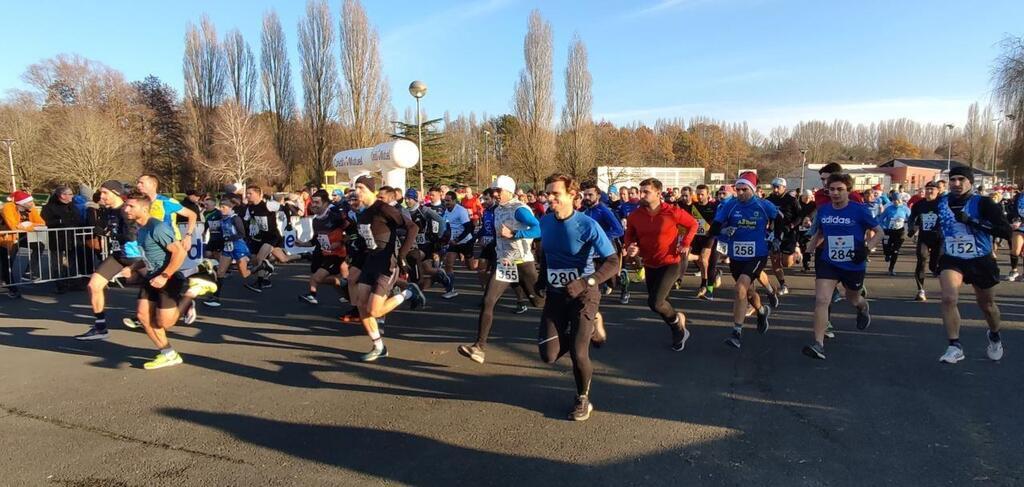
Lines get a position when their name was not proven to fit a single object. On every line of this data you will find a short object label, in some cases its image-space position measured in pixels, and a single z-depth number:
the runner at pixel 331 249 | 7.70
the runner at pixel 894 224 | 11.56
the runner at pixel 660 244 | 5.85
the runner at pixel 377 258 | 5.61
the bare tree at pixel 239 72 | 45.00
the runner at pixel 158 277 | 5.42
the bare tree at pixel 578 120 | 38.94
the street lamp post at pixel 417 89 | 16.38
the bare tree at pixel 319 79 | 40.34
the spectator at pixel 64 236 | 10.51
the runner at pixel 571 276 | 4.14
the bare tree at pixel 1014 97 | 24.23
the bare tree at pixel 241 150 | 38.12
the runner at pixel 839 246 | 5.53
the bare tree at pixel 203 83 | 44.06
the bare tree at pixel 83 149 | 31.42
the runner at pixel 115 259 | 5.99
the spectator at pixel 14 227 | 9.73
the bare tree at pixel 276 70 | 44.56
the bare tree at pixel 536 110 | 38.75
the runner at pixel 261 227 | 9.61
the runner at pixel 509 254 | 5.59
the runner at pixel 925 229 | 8.87
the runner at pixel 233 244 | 9.63
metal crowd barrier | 9.85
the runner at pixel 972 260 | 5.35
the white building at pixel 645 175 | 41.56
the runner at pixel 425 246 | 8.38
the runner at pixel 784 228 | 9.50
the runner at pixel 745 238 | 6.12
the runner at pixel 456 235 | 9.47
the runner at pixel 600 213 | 7.62
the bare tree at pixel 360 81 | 37.22
